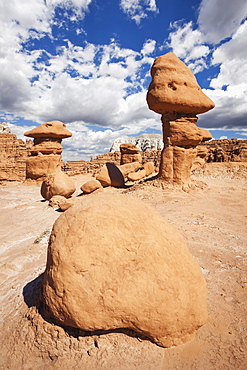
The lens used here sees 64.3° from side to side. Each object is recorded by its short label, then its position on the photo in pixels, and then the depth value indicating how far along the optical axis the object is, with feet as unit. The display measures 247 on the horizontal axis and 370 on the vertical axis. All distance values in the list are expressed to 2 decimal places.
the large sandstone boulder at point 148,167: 41.35
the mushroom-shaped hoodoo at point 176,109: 22.68
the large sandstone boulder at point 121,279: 5.07
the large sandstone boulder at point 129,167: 40.86
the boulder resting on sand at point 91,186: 26.33
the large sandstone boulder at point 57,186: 23.98
